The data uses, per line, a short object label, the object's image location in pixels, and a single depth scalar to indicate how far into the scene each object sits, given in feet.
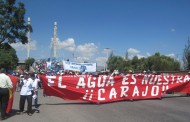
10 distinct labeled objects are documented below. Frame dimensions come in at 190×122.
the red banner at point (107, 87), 25.07
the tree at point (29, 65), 135.76
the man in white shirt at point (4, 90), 18.60
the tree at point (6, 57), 71.25
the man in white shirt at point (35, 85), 22.79
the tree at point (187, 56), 70.90
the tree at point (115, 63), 145.50
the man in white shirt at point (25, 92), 20.45
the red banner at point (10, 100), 19.28
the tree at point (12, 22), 70.45
